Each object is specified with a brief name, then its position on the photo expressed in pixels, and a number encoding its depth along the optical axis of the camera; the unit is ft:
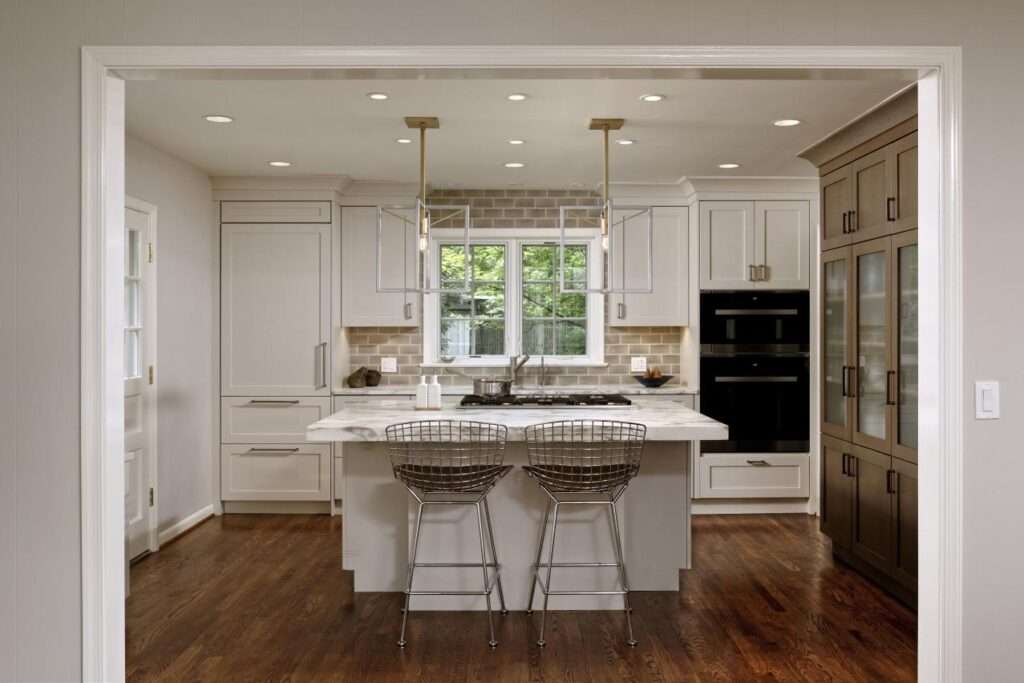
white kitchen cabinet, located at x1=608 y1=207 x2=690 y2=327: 20.38
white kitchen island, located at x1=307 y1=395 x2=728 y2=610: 12.85
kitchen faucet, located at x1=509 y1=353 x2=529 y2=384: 20.20
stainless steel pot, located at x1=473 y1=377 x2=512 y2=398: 17.12
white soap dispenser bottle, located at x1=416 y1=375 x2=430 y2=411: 14.94
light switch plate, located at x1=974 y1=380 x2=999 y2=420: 7.65
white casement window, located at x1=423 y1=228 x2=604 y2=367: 21.48
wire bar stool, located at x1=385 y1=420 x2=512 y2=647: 11.75
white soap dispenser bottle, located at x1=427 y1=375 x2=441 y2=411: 14.99
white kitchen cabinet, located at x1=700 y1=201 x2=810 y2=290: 19.90
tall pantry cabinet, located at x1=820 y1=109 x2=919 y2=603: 12.82
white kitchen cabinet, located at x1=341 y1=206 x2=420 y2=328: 20.22
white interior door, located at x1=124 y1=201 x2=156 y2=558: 15.64
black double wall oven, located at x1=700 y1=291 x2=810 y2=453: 19.65
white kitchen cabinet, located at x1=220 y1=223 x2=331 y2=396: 19.67
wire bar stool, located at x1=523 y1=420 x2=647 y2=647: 11.81
